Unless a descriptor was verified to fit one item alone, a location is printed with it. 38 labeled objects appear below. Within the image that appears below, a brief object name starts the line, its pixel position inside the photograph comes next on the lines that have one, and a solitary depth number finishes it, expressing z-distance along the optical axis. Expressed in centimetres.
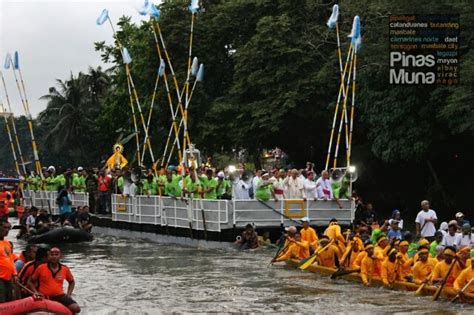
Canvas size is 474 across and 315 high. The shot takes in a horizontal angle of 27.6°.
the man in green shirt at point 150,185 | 3206
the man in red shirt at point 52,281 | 1436
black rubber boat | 2962
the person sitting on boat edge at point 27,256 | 1517
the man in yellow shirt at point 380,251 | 2011
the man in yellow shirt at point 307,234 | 2428
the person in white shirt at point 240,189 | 2789
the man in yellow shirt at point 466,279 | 1745
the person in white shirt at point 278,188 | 2758
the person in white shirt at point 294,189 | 2800
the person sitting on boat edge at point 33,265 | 1439
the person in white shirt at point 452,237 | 2005
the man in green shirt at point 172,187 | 2995
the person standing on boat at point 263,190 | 2739
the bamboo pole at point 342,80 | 2827
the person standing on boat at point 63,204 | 3441
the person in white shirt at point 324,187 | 2762
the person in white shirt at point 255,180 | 2782
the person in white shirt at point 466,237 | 2002
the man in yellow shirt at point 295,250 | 2377
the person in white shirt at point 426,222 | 2312
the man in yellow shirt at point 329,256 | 2256
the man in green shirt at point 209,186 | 2855
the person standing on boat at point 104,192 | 3612
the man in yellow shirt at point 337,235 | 2270
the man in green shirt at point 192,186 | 2855
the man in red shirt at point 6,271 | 1376
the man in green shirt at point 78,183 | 3819
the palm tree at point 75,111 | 7356
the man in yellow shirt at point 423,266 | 1905
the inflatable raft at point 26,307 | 1354
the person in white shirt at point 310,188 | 2767
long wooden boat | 1760
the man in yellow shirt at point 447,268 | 1789
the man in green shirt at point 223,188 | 2881
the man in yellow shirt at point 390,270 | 1972
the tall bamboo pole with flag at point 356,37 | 2694
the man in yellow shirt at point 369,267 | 2034
